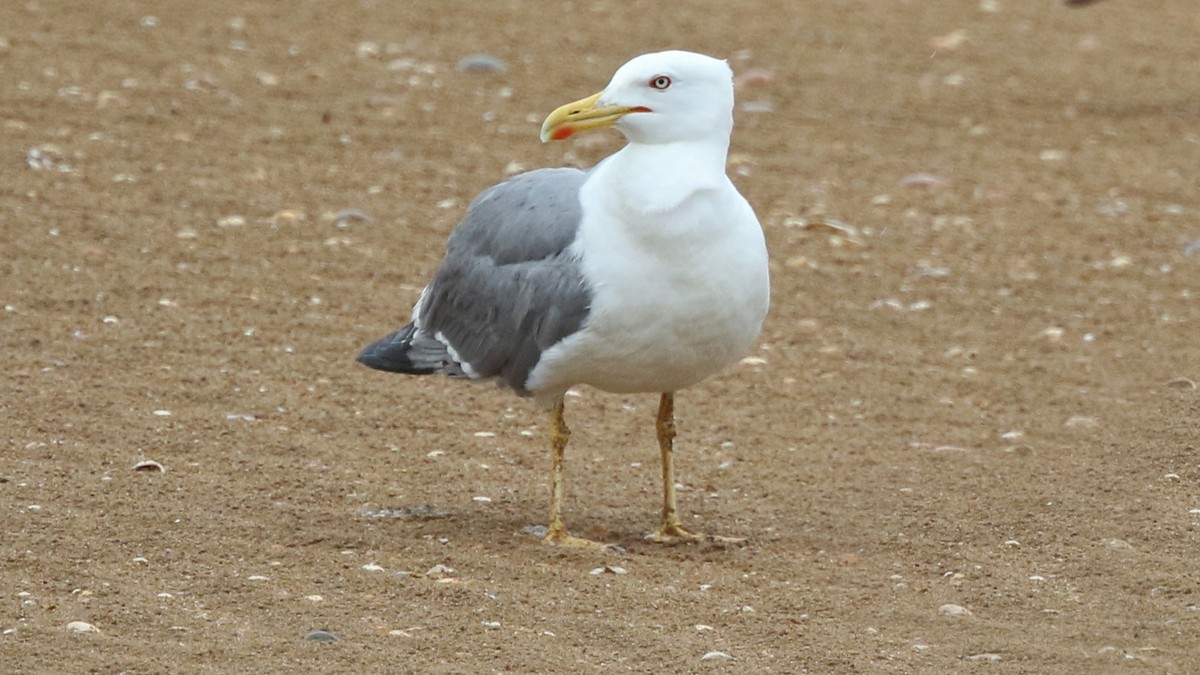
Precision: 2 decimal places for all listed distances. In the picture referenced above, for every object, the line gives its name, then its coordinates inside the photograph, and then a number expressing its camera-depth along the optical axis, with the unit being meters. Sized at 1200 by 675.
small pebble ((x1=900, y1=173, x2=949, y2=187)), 20.05
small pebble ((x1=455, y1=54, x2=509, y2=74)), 22.94
